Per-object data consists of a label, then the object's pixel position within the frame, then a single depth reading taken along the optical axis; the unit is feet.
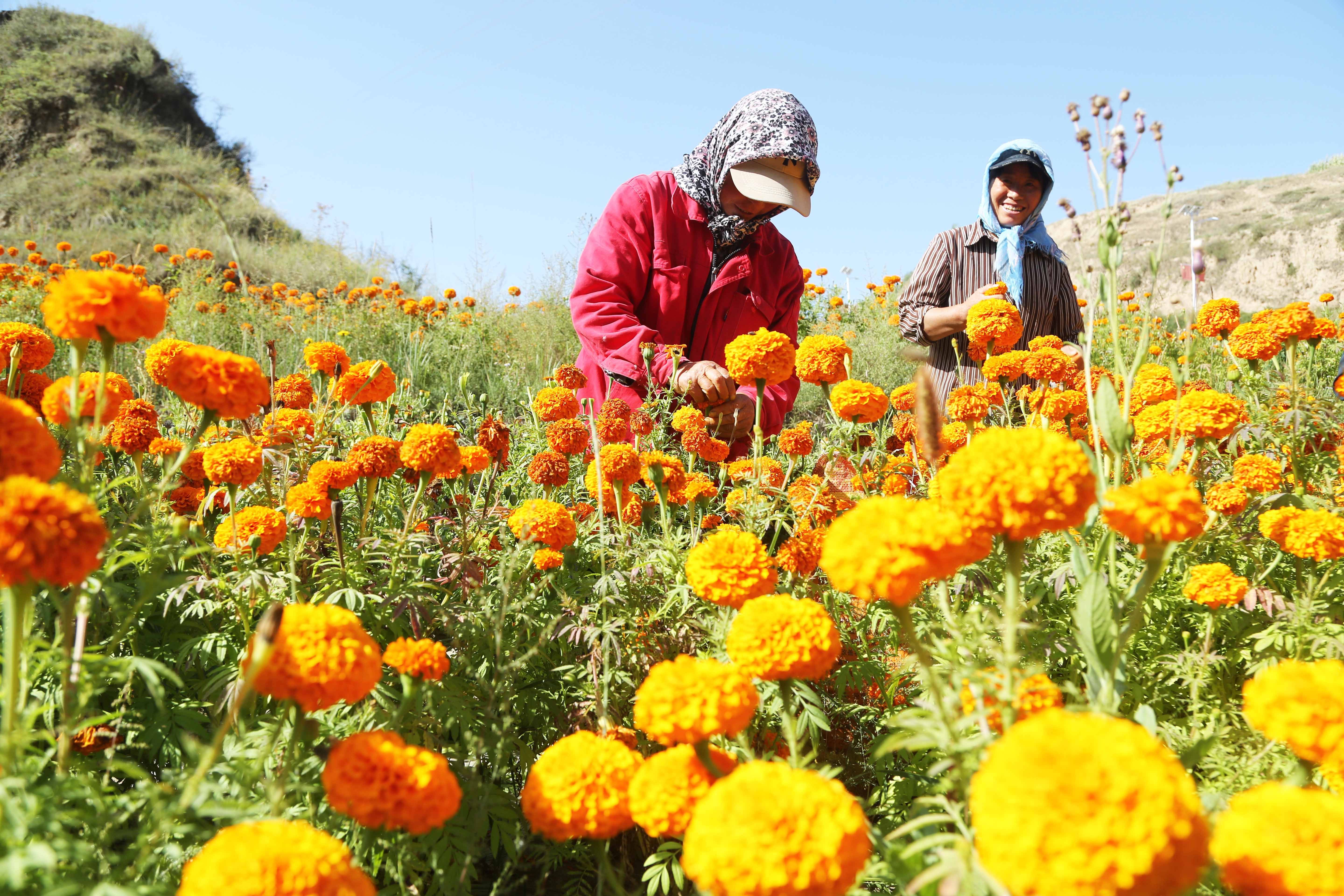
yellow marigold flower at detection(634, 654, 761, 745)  3.30
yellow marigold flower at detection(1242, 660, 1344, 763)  2.90
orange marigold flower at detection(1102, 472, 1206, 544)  3.39
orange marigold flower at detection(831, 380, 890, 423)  6.45
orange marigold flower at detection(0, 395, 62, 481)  3.01
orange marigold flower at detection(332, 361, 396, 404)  7.07
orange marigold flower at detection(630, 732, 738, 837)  3.33
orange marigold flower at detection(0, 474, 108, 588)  2.60
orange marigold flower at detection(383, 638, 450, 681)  3.74
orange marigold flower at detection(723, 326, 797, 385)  6.48
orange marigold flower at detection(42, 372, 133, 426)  4.22
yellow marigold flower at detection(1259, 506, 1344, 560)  5.18
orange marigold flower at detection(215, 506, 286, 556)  5.38
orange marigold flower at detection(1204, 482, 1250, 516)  5.95
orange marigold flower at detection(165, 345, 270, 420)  3.98
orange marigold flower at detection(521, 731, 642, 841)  3.57
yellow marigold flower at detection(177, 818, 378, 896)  2.42
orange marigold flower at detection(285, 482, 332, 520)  5.68
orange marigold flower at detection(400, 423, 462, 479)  5.49
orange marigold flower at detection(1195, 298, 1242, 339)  8.65
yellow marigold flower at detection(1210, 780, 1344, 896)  2.24
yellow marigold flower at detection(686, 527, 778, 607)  4.40
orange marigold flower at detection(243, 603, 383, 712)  3.13
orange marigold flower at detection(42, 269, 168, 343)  3.64
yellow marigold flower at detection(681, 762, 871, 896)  2.45
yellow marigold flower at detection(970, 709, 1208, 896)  1.98
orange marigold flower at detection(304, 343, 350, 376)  7.37
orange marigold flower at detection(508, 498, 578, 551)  5.39
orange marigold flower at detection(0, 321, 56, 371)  5.87
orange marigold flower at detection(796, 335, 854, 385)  6.75
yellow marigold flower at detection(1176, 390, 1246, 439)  5.63
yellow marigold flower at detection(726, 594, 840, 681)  3.65
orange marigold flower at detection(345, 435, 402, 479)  5.62
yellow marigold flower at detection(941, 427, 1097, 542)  3.21
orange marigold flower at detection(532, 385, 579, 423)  7.52
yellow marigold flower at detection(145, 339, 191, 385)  5.48
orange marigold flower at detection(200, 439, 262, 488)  5.23
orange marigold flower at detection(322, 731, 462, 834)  3.01
